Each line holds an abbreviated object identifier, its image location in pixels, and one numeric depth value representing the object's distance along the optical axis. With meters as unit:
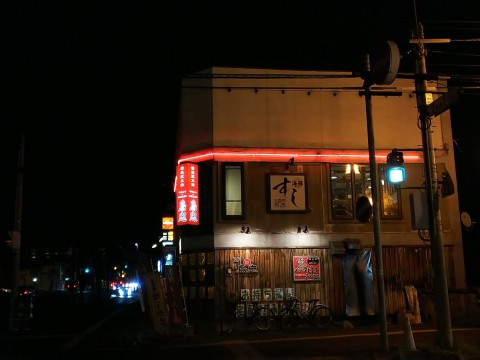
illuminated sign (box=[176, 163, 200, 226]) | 17.41
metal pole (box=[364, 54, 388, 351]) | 11.20
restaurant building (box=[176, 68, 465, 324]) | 17.69
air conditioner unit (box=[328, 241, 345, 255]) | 17.80
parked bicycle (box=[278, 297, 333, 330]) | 17.09
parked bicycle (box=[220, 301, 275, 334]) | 16.73
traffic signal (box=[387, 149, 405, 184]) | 11.92
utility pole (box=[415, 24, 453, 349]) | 10.95
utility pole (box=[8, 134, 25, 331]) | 18.38
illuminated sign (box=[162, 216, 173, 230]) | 30.95
